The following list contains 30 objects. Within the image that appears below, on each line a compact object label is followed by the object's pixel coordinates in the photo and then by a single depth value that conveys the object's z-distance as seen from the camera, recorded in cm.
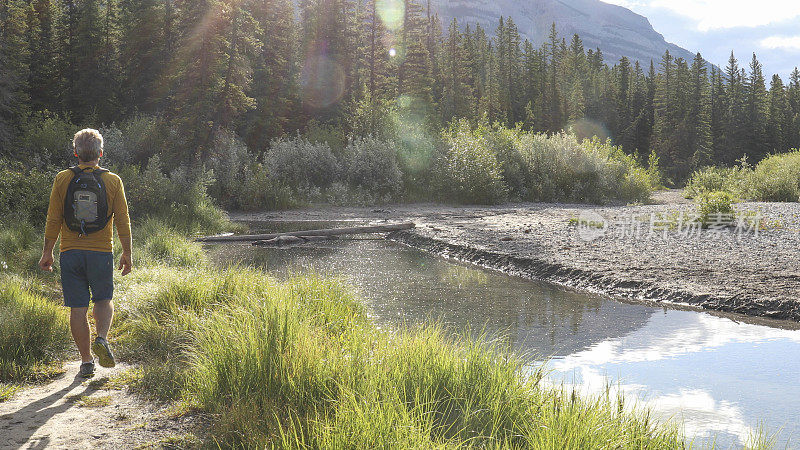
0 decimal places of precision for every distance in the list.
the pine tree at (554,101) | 7288
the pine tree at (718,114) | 7369
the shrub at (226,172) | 2617
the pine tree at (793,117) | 7250
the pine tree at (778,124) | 7156
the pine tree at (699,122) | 6925
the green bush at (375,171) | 2903
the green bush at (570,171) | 3014
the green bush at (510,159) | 3011
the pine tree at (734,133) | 7262
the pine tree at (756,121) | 7212
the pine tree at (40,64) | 3859
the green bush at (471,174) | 2822
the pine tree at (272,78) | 3894
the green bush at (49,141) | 2380
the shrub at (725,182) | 2772
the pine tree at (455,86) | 5644
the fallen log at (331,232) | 1686
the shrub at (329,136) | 3378
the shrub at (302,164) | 2881
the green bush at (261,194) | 2608
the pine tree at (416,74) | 5212
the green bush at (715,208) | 1599
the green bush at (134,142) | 2592
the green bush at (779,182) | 2544
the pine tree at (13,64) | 3098
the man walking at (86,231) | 504
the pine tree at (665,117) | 7081
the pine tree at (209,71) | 2542
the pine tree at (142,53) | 3978
